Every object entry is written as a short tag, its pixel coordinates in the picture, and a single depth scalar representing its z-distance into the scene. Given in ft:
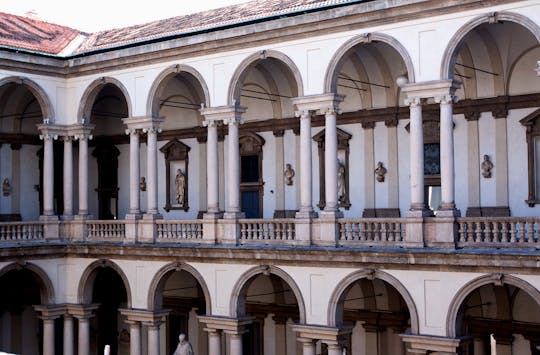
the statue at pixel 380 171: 93.61
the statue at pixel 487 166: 85.56
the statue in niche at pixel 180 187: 111.34
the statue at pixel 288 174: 101.65
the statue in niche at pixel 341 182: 96.73
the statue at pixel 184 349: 83.87
